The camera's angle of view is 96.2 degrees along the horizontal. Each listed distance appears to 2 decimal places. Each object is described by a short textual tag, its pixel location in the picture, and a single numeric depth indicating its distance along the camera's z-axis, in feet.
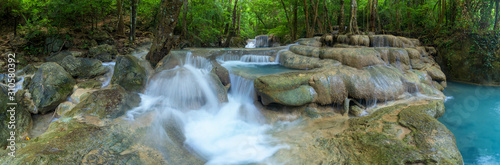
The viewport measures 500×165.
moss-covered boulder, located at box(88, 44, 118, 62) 31.96
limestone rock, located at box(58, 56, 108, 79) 23.20
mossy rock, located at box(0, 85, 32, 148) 14.87
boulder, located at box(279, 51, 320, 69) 26.76
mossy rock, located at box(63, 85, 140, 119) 15.24
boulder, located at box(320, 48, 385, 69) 24.49
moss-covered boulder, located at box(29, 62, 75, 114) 17.98
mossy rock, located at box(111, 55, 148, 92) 20.31
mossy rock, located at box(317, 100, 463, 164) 11.41
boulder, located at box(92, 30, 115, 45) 37.17
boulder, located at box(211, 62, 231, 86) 22.48
